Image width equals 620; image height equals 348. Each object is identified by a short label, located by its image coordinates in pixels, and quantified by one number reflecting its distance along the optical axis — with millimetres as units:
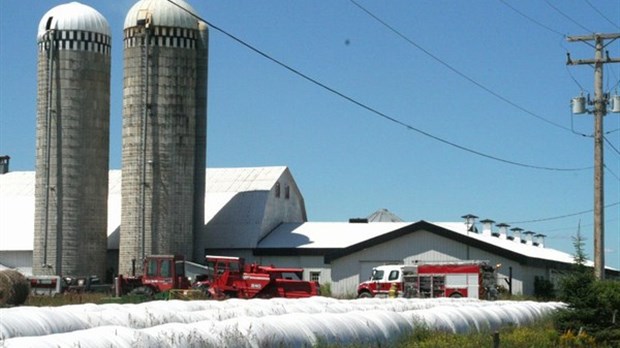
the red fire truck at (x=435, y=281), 49906
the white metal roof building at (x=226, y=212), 65062
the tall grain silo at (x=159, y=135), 61031
